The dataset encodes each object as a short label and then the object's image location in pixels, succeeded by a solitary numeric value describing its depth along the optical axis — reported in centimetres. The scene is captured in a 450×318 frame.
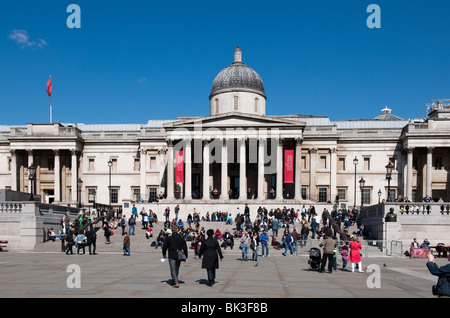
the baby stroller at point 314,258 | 1909
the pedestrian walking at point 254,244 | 2294
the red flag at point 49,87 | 6007
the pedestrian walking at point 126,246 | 2614
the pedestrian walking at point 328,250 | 1828
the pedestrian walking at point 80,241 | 2638
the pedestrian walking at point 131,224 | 3572
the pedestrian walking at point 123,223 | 3548
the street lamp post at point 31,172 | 3799
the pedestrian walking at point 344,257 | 1997
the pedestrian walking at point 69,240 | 2588
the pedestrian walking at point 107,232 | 3250
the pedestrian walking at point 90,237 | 2613
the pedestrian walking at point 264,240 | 2611
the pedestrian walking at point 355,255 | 1919
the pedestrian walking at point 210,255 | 1366
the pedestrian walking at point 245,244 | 2416
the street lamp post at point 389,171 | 3685
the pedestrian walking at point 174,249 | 1367
